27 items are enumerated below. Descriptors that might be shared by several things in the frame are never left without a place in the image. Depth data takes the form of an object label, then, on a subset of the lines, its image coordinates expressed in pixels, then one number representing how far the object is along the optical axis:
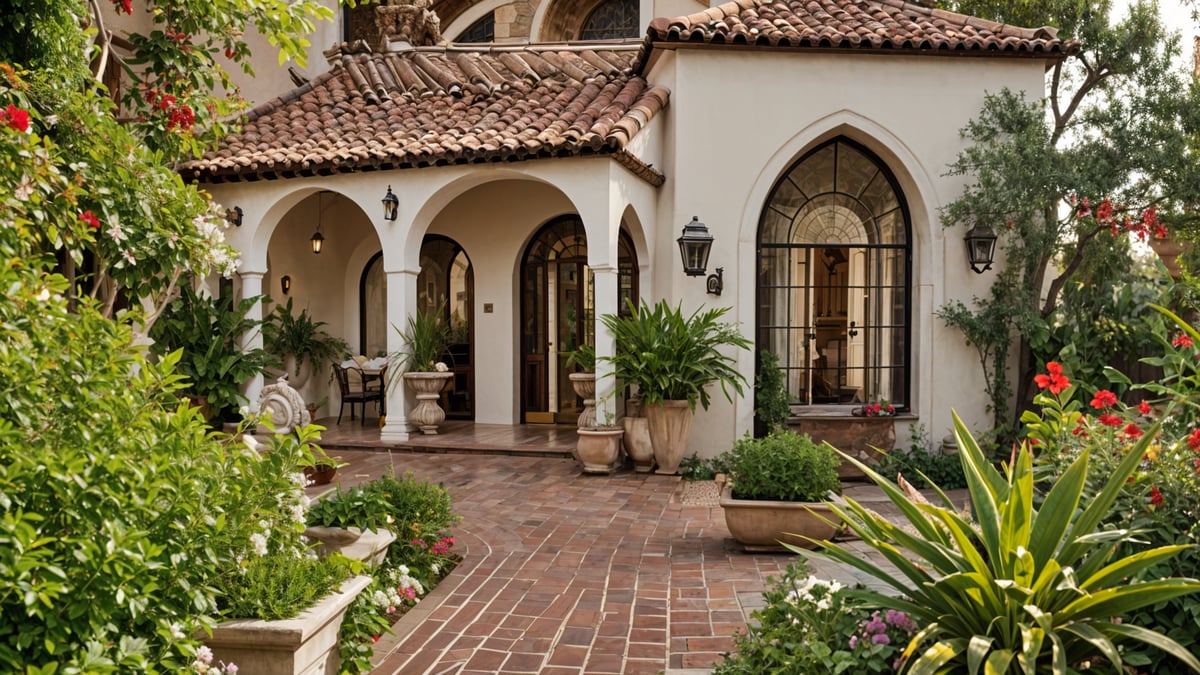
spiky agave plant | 2.64
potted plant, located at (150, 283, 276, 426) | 10.46
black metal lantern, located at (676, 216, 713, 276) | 9.14
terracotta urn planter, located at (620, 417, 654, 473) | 9.17
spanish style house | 9.48
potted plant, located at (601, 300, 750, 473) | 8.84
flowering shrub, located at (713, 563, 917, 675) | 3.03
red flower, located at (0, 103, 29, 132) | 2.96
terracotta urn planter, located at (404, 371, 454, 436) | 10.84
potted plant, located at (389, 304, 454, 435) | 10.71
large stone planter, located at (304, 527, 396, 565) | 4.47
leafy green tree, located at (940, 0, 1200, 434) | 8.44
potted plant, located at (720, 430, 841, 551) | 5.78
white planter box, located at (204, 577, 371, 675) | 3.09
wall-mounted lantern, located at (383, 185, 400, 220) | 10.15
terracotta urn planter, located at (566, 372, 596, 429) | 10.48
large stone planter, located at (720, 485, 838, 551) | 5.75
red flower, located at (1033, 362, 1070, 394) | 3.96
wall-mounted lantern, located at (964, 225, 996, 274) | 9.34
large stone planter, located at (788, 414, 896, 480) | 9.49
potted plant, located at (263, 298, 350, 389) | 12.14
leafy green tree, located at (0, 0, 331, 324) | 3.76
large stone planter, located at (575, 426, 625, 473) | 8.95
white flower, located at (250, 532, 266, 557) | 3.21
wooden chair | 12.16
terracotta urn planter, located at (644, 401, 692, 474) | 8.91
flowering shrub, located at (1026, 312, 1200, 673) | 2.95
